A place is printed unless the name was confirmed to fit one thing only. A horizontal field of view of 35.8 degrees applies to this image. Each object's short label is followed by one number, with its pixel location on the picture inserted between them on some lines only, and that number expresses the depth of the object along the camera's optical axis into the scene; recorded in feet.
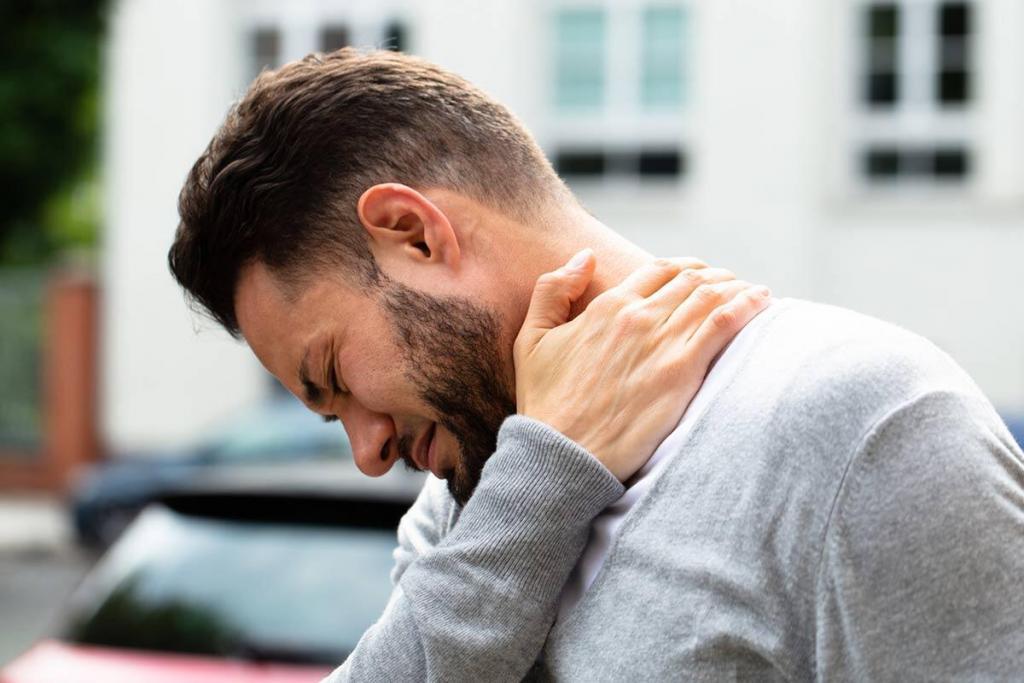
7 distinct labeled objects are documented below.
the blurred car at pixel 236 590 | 12.20
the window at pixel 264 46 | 54.44
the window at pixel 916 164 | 49.65
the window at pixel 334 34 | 53.67
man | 4.71
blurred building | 48.32
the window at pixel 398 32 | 51.93
